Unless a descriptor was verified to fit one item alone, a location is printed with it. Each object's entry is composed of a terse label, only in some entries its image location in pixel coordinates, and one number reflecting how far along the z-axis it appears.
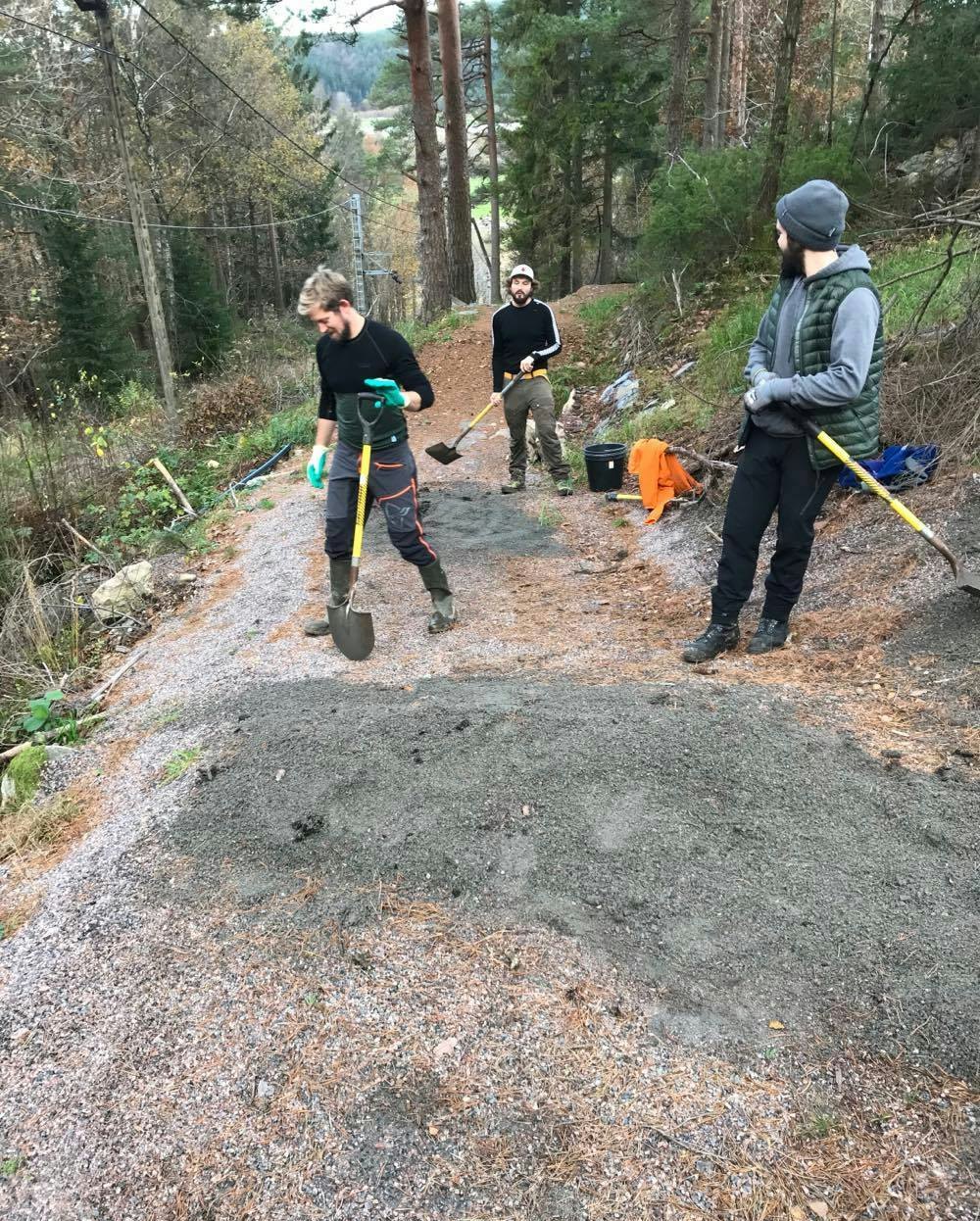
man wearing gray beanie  3.23
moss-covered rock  3.90
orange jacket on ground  6.80
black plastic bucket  7.62
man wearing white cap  7.14
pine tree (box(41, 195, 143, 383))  19.44
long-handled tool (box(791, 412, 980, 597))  3.38
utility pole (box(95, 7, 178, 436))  11.20
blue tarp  5.05
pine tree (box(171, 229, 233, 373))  25.59
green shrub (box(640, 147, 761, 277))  10.73
